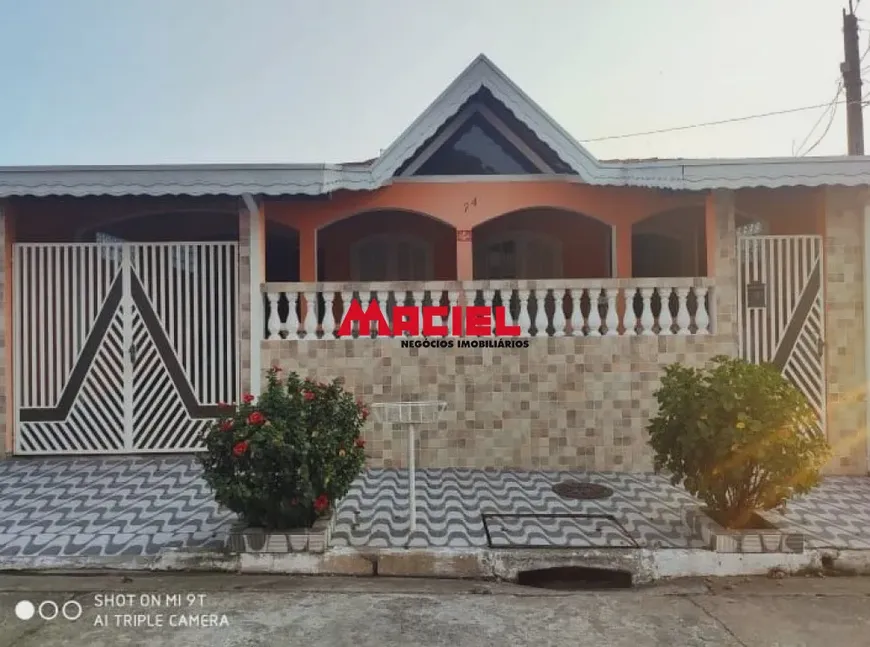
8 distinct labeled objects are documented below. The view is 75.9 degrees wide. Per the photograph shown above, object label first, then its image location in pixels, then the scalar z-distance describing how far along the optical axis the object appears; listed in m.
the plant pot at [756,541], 4.03
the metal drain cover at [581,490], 5.40
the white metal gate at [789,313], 6.37
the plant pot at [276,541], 4.00
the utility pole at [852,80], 11.95
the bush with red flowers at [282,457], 3.91
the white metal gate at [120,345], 6.60
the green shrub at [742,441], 3.96
